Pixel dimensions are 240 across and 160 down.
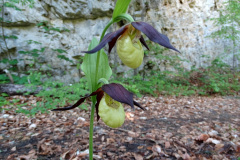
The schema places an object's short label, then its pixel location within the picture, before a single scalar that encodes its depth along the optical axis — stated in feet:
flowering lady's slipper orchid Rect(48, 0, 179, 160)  0.62
